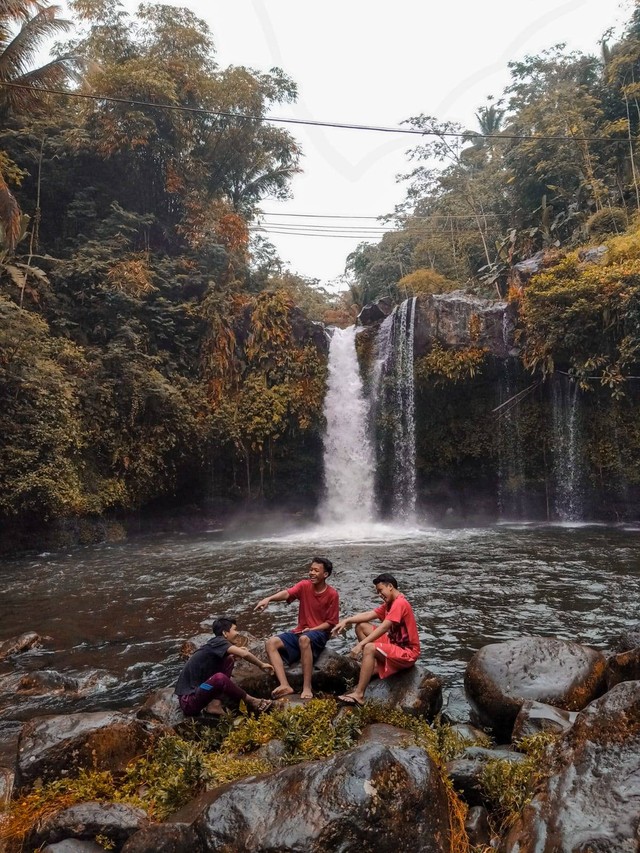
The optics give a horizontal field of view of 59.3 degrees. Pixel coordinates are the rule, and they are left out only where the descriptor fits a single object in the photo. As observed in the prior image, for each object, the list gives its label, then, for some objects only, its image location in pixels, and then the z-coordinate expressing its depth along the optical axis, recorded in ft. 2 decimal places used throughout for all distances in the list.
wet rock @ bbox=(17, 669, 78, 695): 18.90
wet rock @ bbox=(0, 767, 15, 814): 11.57
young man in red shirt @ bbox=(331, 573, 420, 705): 16.12
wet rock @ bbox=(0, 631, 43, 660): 22.41
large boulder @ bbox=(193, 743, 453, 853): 8.05
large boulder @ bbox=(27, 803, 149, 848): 9.83
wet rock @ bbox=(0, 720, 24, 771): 14.15
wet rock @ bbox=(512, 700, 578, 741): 13.16
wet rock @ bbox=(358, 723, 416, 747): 12.30
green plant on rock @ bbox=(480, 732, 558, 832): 9.78
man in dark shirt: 15.01
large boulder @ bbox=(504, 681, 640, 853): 7.90
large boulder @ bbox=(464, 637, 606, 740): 15.06
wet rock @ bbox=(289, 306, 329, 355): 61.00
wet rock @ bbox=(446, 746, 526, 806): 10.36
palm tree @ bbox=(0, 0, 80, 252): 47.32
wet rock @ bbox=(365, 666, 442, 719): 15.34
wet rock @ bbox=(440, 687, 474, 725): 16.15
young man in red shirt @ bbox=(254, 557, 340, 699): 17.02
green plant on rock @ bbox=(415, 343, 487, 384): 56.75
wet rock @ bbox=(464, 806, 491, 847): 9.24
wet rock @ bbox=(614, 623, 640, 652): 17.65
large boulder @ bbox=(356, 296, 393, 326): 64.59
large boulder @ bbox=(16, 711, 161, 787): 11.99
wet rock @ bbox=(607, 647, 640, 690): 14.10
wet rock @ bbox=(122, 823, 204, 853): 8.66
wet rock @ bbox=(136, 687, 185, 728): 15.47
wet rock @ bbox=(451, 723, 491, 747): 14.06
